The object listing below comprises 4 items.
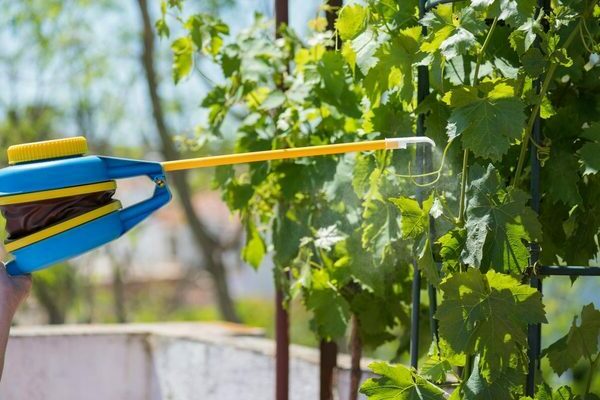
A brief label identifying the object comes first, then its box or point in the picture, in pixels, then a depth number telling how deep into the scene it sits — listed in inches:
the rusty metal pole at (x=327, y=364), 187.8
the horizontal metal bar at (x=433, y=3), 126.9
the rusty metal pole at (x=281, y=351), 191.4
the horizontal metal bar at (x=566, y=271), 121.0
